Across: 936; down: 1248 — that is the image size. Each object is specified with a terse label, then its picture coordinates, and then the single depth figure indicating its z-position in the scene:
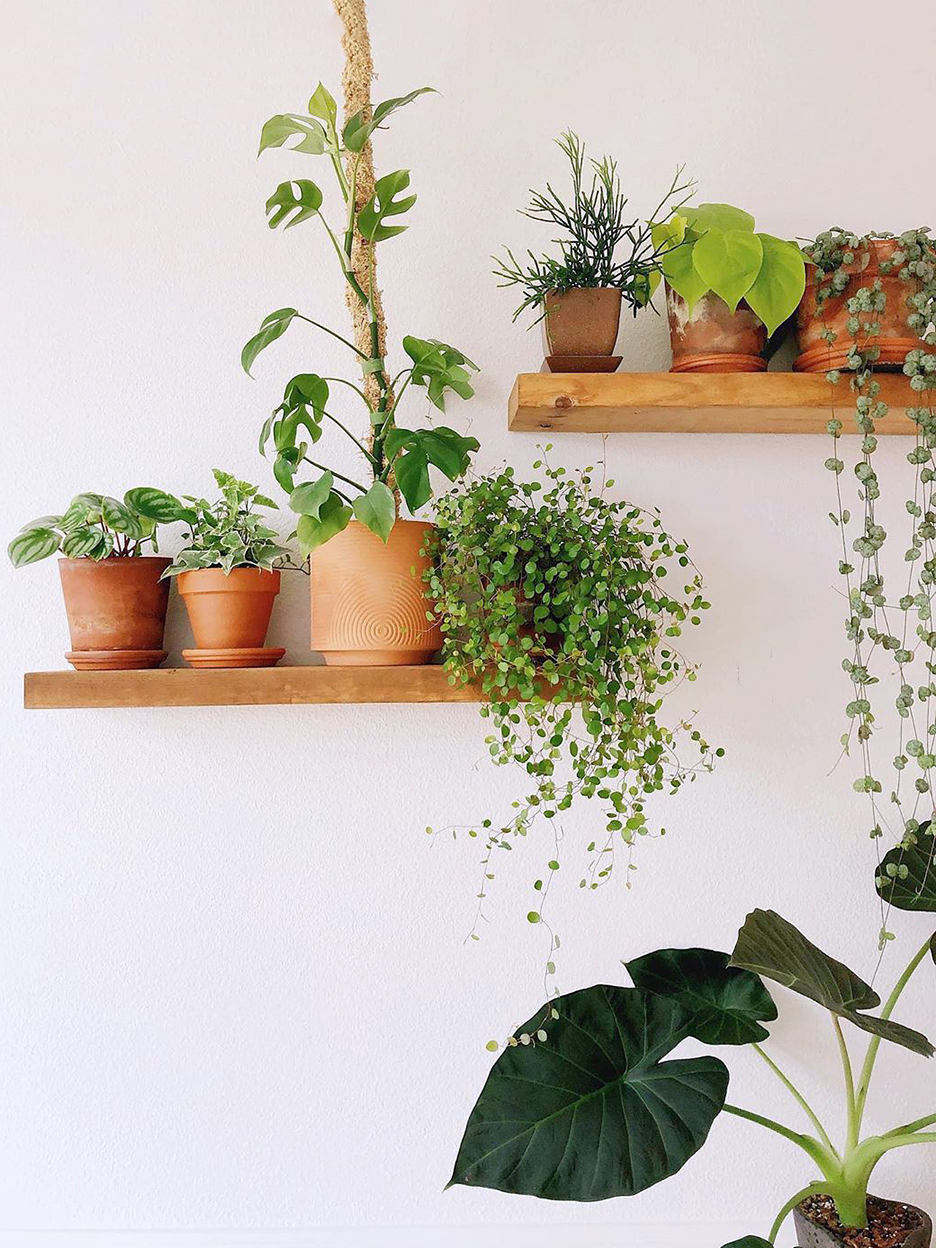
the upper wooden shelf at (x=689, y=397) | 1.27
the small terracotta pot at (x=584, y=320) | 1.29
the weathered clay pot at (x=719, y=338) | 1.29
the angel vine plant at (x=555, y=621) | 1.24
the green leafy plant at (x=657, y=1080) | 1.12
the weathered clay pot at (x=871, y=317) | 1.28
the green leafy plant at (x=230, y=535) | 1.32
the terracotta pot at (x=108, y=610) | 1.32
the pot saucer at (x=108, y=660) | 1.32
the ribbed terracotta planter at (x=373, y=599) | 1.28
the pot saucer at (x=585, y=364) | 1.30
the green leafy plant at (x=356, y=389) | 1.20
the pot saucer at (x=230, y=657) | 1.31
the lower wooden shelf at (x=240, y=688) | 1.27
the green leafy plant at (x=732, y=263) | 1.22
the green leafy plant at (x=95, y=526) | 1.30
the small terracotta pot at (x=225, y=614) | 1.31
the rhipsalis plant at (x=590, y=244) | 1.30
